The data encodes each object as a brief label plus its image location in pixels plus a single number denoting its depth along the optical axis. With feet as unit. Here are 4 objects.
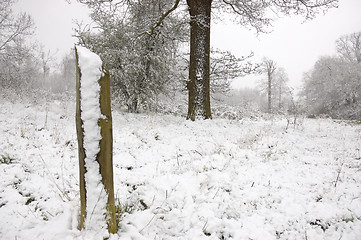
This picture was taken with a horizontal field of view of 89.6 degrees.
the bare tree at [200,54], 20.36
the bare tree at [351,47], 87.01
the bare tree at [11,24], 33.12
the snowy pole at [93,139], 4.14
